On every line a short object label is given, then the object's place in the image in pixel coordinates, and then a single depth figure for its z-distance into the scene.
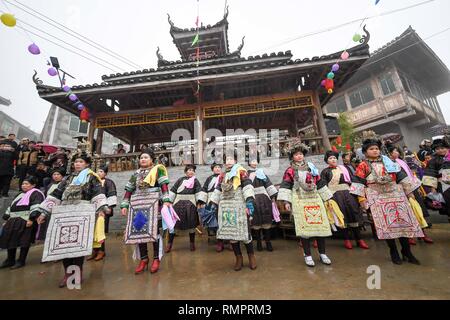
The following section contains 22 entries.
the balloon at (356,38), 7.07
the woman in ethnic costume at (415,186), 3.24
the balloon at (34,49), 5.39
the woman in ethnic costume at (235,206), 3.11
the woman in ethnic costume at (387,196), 2.98
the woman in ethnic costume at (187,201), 4.60
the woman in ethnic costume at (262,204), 4.27
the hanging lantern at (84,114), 8.59
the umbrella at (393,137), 9.94
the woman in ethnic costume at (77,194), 3.07
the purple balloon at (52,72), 6.72
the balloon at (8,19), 4.33
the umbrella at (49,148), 10.11
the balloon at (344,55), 6.95
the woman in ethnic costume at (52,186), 4.50
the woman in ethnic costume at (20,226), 3.80
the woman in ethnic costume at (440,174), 3.60
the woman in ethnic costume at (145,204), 3.15
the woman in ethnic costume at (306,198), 3.12
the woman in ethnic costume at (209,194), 4.58
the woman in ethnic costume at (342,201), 3.89
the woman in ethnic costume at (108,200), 3.77
